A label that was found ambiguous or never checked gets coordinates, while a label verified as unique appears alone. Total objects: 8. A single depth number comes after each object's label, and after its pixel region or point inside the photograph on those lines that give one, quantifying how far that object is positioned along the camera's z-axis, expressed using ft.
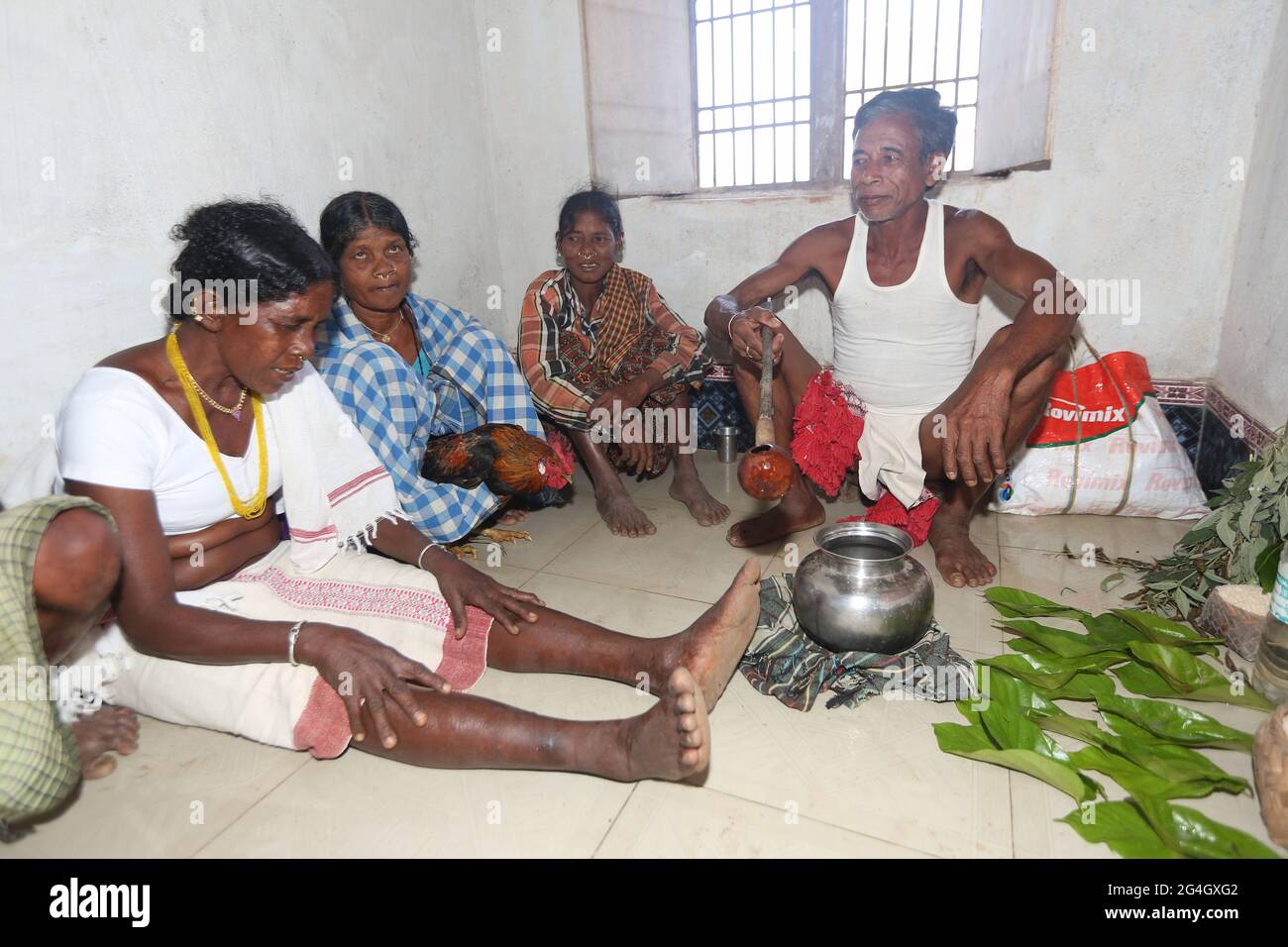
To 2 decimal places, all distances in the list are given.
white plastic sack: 9.72
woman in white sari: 5.33
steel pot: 6.65
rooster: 9.39
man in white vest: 8.57
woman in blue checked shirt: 8.62
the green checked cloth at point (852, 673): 6.58
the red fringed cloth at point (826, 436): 9.46
